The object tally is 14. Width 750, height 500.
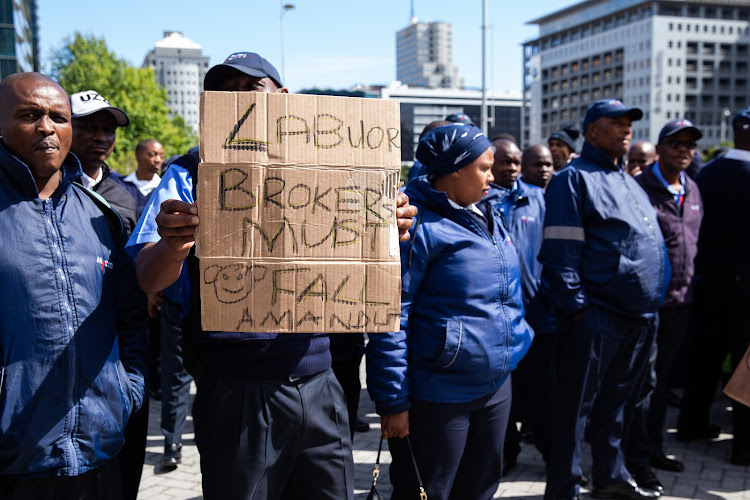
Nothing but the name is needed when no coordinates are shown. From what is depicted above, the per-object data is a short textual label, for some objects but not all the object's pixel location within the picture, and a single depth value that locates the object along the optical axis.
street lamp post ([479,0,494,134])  24.73
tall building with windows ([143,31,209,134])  183.38
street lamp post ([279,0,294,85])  35.19
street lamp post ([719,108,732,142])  103.55
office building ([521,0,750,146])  119.06
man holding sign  2.36
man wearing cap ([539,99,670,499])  4.16
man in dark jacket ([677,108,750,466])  5.25
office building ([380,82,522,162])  136.50
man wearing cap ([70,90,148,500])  4.23
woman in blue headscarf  3.13
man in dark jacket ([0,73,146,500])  2.16
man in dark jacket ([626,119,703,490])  5.06
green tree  52.31
